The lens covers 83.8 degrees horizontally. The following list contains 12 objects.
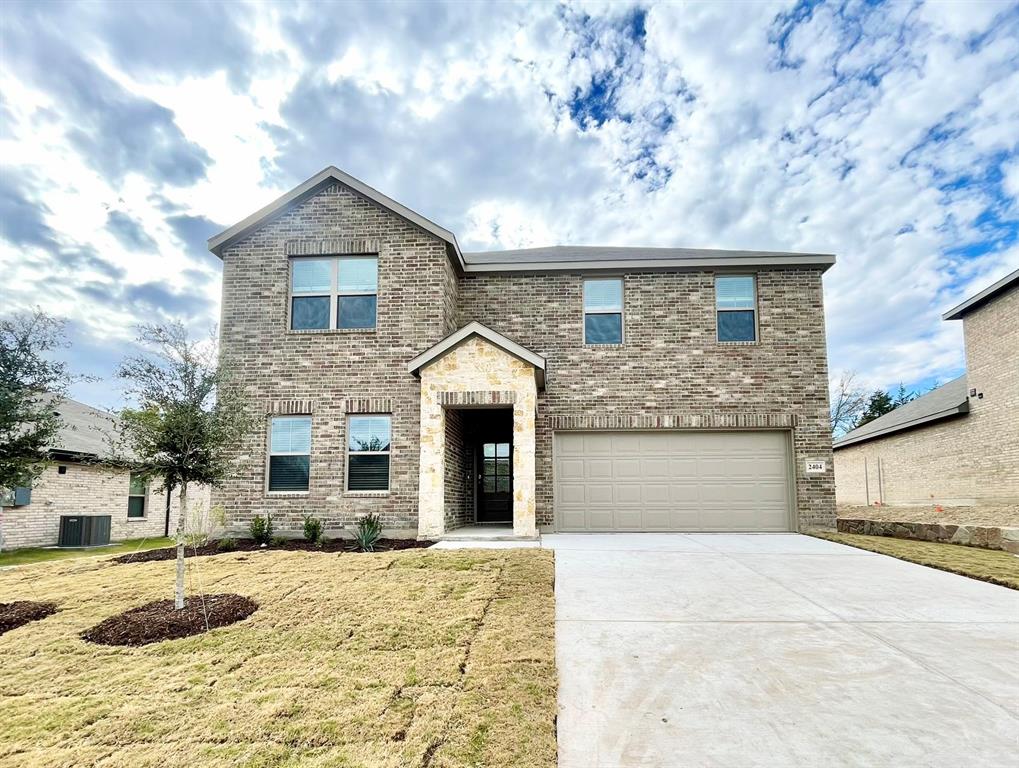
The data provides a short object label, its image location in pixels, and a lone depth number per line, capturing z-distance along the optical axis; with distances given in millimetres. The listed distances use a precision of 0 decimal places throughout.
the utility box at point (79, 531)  14836
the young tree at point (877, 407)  37281
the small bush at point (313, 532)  10844
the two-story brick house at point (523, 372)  11539
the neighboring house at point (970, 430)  15352
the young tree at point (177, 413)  6023
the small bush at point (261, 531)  10992
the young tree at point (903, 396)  41969
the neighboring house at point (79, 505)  14422
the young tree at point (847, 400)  39469
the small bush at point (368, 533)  10031
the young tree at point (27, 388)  6363
